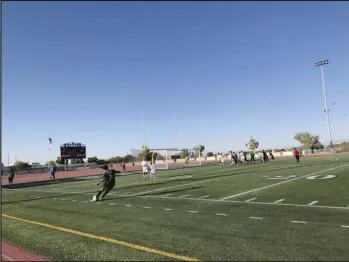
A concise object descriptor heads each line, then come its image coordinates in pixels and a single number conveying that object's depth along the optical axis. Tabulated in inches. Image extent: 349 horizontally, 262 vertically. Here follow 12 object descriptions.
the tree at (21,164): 5226.4
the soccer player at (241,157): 1838.0
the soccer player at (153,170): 1090.7
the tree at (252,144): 6673.2
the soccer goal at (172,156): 1831.0
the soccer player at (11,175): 1403.5
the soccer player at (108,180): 596.6
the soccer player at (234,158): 1696.6
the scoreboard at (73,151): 3100.4
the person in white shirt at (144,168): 1122.3
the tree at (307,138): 5297.2
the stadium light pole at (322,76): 2530.5
